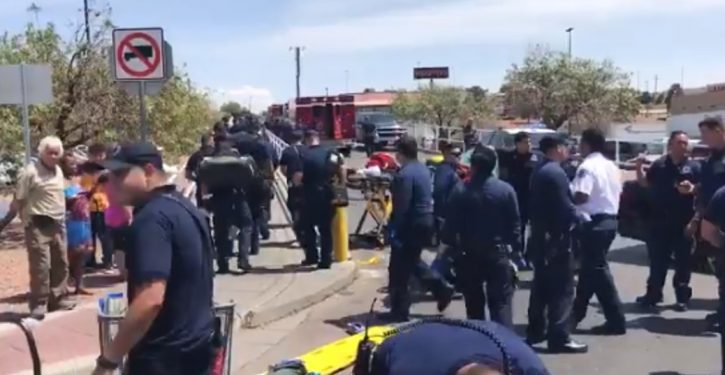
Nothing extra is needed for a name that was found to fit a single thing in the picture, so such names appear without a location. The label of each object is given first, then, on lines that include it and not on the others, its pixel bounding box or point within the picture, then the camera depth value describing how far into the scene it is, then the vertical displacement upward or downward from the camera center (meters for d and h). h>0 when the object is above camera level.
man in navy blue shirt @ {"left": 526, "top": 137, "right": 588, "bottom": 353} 7.84 -1.25
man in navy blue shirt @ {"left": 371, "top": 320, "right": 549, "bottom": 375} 1.98 -0.52
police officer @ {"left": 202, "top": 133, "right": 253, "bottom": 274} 11.29 -1.41
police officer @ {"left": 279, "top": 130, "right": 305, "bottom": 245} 12.03 -1.03
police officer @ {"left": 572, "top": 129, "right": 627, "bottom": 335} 8.40 -1.00
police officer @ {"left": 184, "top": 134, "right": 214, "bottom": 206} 13.22 -0.81
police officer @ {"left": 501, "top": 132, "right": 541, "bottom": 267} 12.10 -0.97
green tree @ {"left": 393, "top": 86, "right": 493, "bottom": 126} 63.91 -0.97
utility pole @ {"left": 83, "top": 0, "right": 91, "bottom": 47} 16.36 +1.37
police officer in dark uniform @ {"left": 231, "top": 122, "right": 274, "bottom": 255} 12.57 -1.06
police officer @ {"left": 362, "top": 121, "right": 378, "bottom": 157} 41.03 -1.78
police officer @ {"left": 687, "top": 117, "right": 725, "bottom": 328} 8.44 -0.66
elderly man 8.77 -0.97
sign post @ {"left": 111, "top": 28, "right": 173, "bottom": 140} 9.48 +0.40
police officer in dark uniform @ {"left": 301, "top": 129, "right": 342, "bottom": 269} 11.41 -1.15
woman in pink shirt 9.55 -1.16
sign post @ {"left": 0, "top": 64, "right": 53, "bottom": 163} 9.70 +0.14
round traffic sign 9.48 +0.37
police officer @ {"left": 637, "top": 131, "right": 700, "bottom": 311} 9.43 -1.22
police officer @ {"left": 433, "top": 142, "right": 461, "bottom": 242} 10.77 -0.94
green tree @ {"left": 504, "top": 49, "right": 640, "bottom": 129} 51.56 -0.06
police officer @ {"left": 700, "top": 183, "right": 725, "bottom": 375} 6.49 -0.88
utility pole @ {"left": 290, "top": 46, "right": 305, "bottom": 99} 98.72 +2.92
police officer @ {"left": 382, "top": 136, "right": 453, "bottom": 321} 8.89 -1.19
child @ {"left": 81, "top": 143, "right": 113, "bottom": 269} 10.66 -1.18
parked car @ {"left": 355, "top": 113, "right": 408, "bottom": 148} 43.82 -1.62
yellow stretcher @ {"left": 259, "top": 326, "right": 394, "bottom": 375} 3.82 -1.02
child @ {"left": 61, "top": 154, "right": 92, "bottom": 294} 9.90 -1.33
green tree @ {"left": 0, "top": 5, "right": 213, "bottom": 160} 15.91 +0.16
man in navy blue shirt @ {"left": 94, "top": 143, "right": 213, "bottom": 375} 3.88 -0.70
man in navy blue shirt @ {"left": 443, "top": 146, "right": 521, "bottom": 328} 7.31 -1.04
